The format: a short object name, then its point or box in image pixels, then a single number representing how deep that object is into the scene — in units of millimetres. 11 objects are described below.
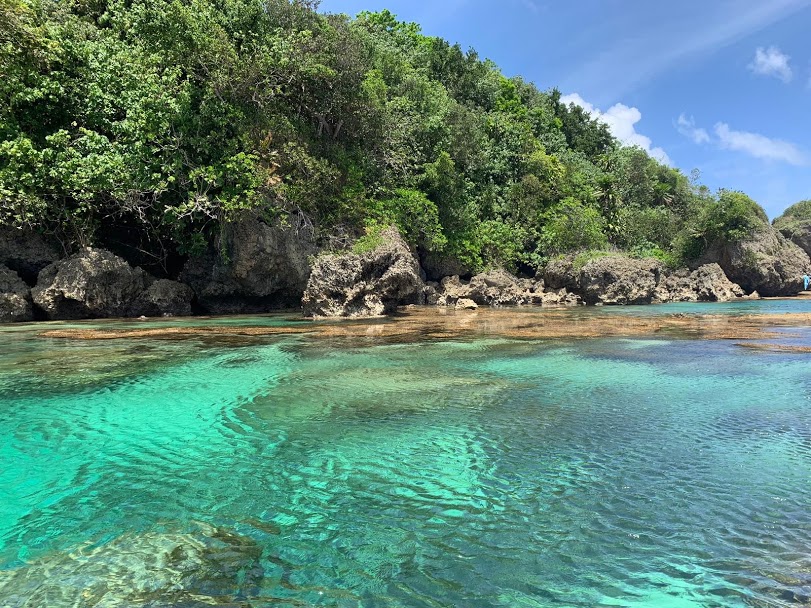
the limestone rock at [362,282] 18266
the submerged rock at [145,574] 2479
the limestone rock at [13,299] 15977
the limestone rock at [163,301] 18812
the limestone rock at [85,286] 16547
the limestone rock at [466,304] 23328
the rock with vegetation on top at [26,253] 17516
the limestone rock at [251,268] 19469
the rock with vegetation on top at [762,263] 32656
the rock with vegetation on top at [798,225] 43562
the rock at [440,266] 27294
